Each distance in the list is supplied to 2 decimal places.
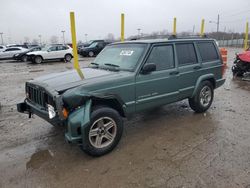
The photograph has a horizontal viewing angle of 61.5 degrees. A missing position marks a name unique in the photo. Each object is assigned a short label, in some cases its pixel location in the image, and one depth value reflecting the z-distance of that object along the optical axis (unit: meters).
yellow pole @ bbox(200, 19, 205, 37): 13.07
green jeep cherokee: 3.28
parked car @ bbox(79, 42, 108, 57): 24.08
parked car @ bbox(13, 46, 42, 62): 21.50
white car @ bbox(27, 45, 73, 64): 18.90
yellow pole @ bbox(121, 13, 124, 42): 10.21
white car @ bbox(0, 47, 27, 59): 22.56
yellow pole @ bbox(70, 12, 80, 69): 7.57
